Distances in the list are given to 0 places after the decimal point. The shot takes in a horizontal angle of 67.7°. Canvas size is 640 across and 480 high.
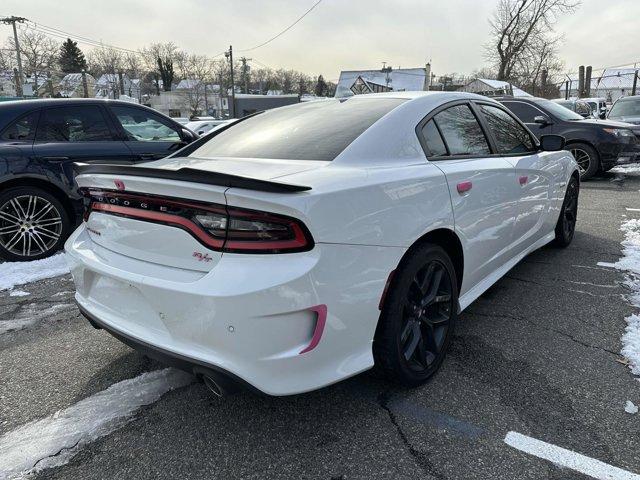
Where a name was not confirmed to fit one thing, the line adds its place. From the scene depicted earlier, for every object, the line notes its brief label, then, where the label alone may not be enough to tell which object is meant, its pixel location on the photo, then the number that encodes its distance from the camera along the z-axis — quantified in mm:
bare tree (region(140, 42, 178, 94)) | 78250
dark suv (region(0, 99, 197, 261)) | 4625
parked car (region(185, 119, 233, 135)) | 17292
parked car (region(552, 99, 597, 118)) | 18078
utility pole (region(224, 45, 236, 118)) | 41656
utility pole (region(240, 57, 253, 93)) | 62434
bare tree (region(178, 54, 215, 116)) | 67812
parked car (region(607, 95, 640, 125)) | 13148
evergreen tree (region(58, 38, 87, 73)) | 76425
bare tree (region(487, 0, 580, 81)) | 33812
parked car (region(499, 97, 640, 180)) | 9555
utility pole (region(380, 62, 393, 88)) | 38297
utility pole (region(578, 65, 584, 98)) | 47531
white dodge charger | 1809
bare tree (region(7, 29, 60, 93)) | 52656
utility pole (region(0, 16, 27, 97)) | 46828
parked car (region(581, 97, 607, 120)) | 28347
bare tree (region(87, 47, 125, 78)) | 73500
